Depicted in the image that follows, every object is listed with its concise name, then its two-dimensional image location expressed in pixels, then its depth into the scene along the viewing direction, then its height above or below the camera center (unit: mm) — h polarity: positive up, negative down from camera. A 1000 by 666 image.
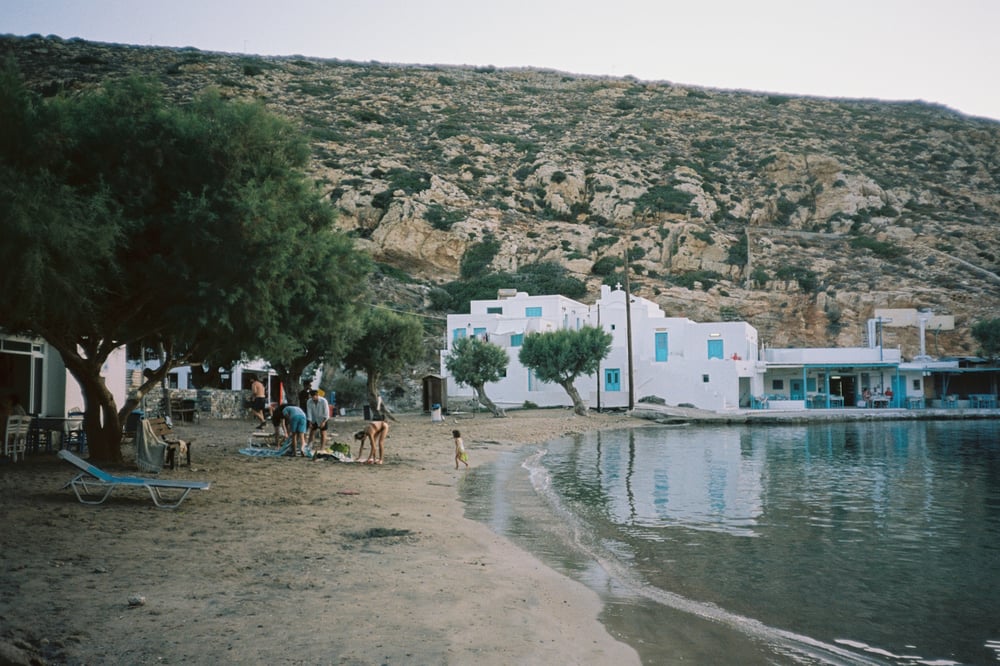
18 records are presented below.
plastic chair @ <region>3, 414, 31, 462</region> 13812 -977
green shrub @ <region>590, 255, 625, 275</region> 69688 +9917
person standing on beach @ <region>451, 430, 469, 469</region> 18797 -1790
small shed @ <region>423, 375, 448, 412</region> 43250 -716
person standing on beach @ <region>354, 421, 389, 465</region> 17469 -1289
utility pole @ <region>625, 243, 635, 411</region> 46344 +154
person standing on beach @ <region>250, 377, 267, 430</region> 30969 -821
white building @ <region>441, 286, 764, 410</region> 49719 +1235
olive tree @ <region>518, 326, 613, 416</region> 42750 +1236
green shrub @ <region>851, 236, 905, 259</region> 70000 +11457
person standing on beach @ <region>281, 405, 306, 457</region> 17312 -1086
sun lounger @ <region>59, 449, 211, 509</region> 9836 -1403
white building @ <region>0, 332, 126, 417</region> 17578 +25
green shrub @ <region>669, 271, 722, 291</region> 67188 +8372
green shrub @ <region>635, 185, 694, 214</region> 75562 +16976
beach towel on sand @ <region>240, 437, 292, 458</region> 17578 -1647
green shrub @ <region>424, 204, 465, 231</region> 70000 +14477
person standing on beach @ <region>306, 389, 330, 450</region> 17764 -788
